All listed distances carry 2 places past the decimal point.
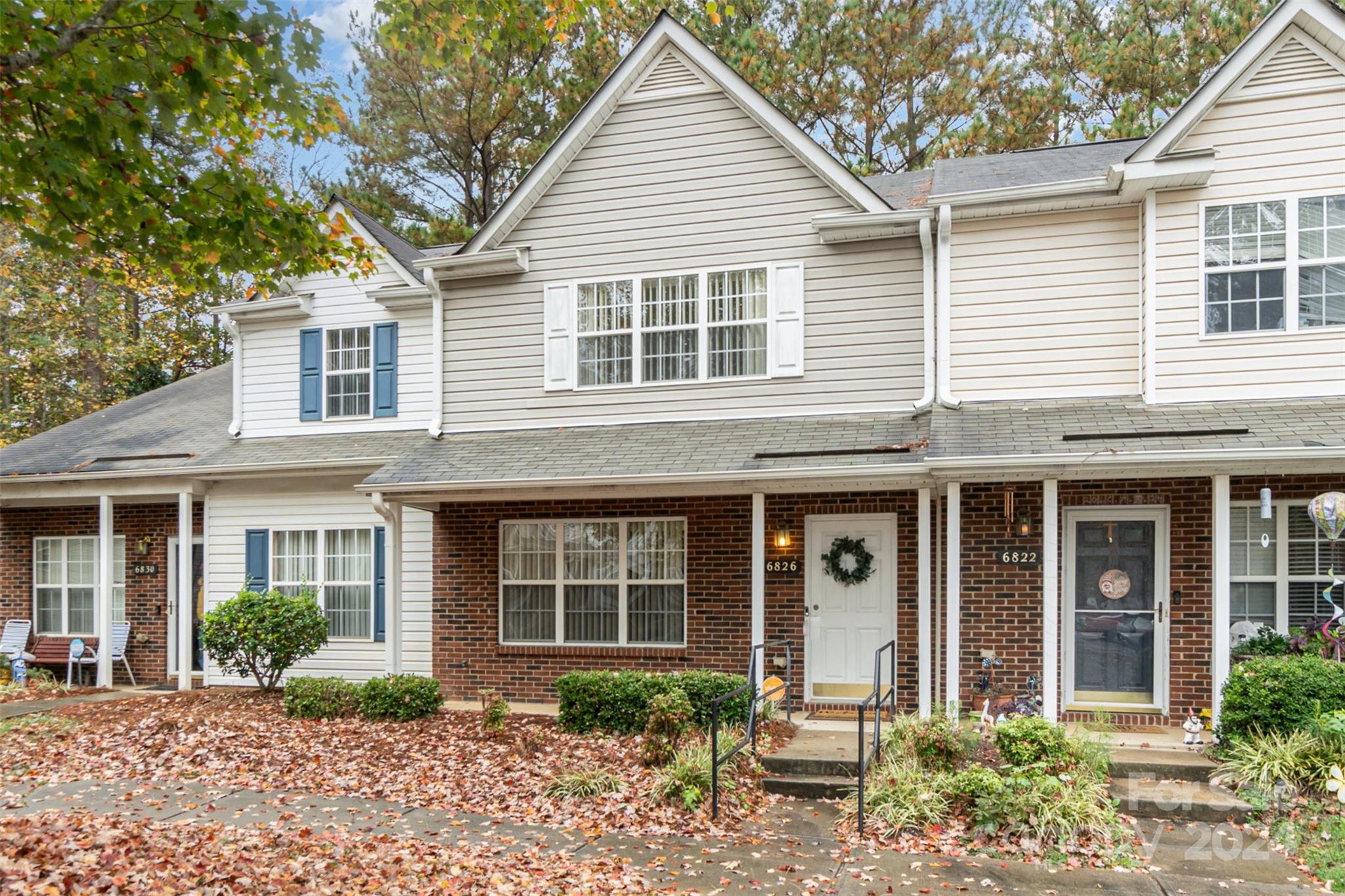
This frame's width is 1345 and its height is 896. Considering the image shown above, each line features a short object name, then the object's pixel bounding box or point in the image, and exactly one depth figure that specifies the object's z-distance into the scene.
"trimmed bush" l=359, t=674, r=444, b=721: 9.78
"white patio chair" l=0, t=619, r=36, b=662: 13.24
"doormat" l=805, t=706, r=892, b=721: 9.57
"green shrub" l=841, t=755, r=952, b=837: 6.50
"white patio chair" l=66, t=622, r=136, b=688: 12.85
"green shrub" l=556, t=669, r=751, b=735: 8.98
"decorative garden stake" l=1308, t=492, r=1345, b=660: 7.77
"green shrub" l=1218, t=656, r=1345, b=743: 7.25
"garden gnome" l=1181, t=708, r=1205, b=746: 8.10
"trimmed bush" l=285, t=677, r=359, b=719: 9.95
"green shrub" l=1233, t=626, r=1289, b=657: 8.53
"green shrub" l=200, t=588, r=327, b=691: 10.62
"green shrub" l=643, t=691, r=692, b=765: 7.68
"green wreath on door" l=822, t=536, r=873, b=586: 9.88
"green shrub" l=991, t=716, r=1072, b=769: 6.79
